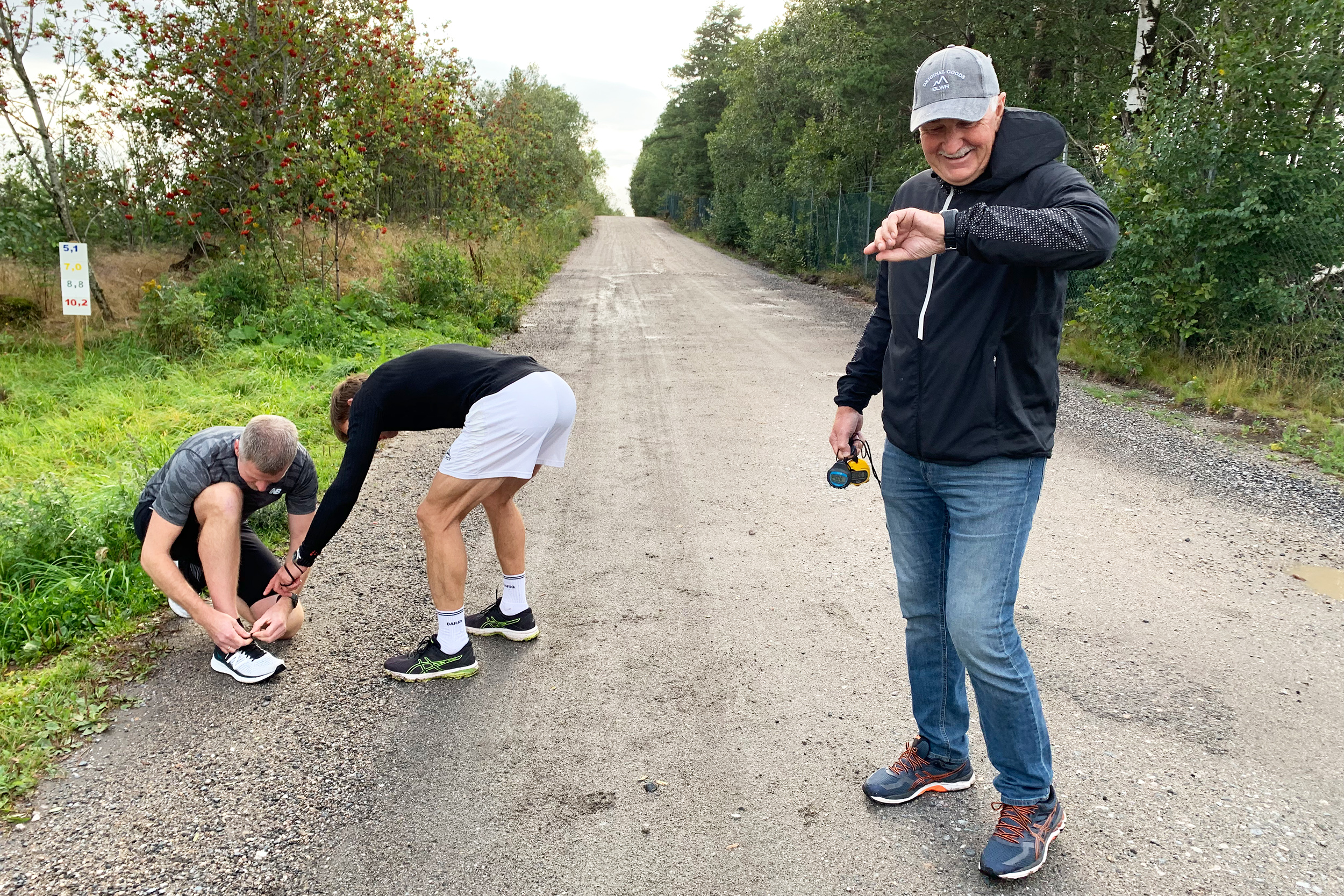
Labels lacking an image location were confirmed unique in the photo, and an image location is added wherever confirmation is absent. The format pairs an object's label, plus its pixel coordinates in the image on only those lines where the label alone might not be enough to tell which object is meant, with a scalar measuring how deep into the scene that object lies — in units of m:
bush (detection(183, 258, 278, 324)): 10.16
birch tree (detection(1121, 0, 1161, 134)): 10.59
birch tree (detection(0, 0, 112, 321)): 9.45
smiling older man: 2.08
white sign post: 8.47
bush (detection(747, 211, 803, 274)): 22.97
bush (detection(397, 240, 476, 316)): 12.22
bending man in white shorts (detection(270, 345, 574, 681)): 3.22
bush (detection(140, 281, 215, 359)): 8.98
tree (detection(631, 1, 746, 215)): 42.91
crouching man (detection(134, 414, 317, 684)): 3.36
